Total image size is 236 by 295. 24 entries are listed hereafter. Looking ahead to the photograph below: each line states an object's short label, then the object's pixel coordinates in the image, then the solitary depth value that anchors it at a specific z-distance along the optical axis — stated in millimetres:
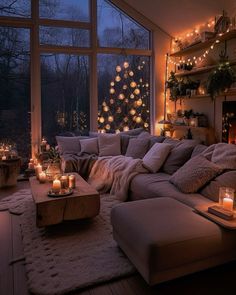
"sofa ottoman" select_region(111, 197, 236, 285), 1866
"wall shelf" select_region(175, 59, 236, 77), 4286
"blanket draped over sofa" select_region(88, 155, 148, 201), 3719
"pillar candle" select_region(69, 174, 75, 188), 3098
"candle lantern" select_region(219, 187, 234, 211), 2266
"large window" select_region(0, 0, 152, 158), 5102
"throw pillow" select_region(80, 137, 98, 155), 4762
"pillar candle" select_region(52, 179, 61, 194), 2862
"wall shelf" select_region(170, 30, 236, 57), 4126
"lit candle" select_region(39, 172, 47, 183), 3357
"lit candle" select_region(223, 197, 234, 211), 2257
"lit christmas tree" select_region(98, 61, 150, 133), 5703
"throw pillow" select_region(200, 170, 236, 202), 2621
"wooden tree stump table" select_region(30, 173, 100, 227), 2696
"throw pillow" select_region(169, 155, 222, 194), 2799
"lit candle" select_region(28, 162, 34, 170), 4979
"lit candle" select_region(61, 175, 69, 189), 3002
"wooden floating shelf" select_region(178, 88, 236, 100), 4070
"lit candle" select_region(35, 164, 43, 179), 3518
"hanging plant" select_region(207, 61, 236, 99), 4016
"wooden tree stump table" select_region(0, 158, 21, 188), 4344
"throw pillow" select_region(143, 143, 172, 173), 3719
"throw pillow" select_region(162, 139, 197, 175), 3555
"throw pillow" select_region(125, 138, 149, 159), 4309
